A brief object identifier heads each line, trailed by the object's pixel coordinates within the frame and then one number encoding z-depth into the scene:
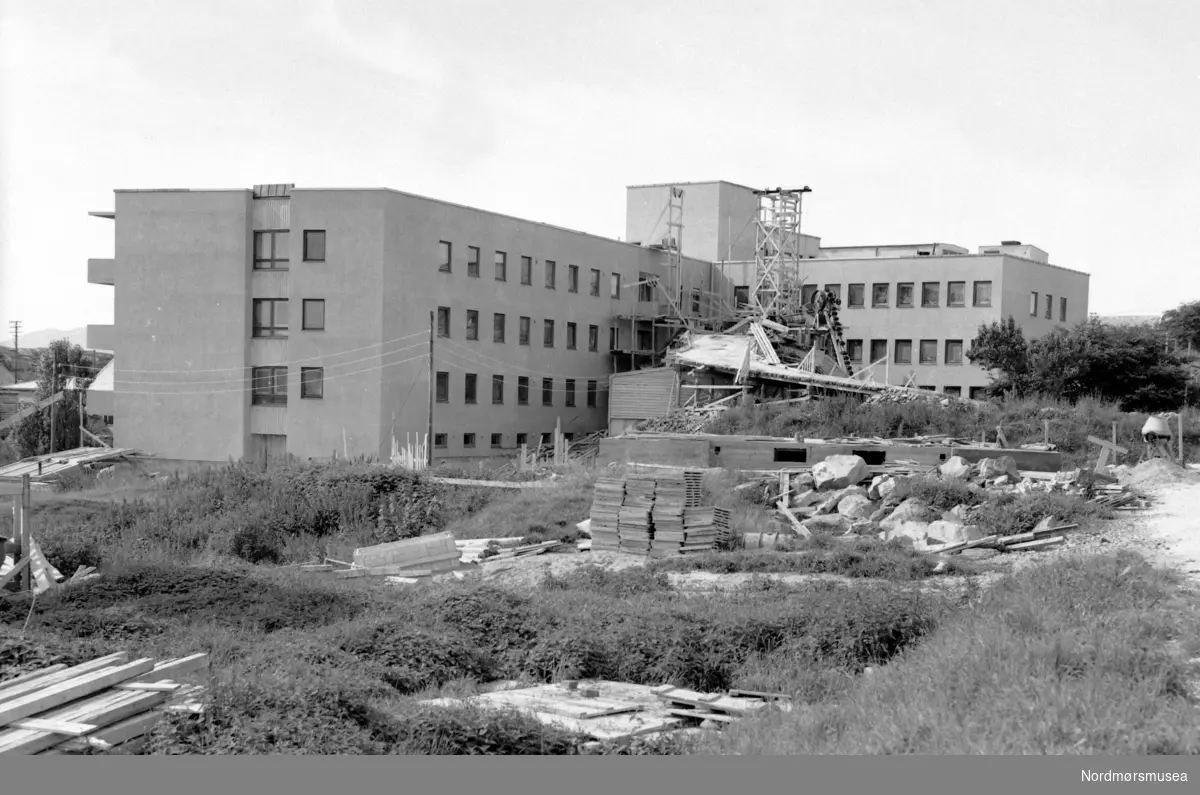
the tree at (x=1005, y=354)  51.56
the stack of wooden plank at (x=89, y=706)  10.09
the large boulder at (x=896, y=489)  27.42
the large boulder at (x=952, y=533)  23.61
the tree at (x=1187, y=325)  82.75
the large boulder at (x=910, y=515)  26.02
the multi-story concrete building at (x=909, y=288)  61.25
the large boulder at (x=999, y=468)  28.73
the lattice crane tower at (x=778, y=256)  58.66
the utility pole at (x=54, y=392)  54.22
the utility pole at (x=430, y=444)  41.88
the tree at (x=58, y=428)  57.81
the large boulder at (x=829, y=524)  26.23
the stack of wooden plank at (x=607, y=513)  25.38
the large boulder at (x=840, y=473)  29.08
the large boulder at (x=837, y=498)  27.83
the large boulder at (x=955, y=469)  28.61
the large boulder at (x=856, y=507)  27.06
